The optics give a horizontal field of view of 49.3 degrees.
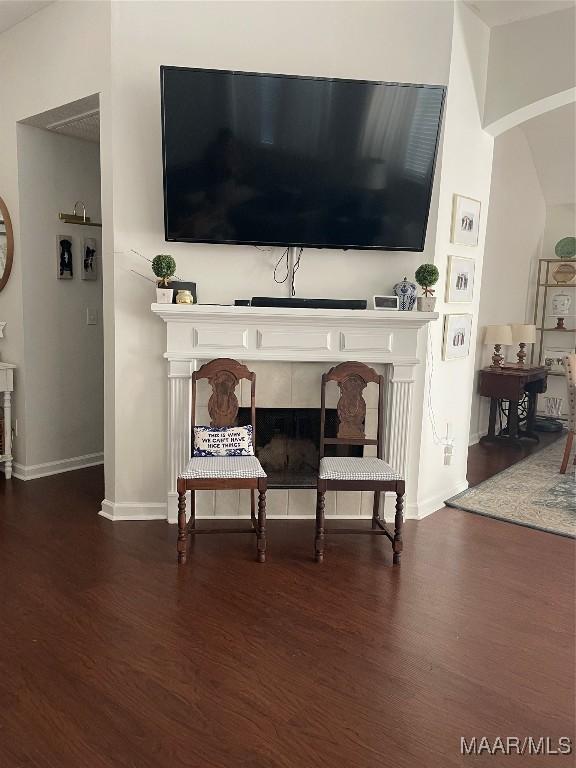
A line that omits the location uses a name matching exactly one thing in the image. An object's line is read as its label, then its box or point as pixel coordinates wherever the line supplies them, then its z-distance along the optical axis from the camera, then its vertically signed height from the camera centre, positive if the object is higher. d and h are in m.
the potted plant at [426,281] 3.50 +0.14
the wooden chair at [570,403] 4.86 -0.71
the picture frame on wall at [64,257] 4.41 +0.25
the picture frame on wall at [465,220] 3.80 +0.54
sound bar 3.45 -0.01
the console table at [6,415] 4.28 -0.85
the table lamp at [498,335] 5.76 -0.24
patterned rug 3.87 -1.27
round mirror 4.22 +0.31
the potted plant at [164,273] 3.32 +0.12
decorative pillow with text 3.37 -0.77
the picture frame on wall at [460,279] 3.86 +0.18
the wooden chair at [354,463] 3.17 -0.84
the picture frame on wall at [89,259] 4.56 +0.25
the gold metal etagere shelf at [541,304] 6.68 +0.07
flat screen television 3.22 +0.76
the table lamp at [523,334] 5.89 -0.23
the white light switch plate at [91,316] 4.64 -0.16
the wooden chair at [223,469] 3.08 -0.84
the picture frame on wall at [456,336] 3.90 -0.18
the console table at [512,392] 5.65 -0.76
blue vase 3.57 +0.06
